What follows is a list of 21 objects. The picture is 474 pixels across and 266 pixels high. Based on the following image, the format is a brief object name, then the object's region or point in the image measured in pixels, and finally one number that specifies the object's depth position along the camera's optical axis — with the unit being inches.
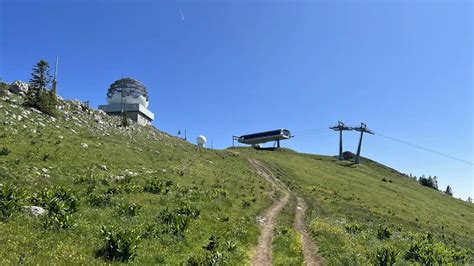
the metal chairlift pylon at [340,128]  5733.3
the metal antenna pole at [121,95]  3622.5
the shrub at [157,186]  1291.8
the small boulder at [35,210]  711.7
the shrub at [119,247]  588.4
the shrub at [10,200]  666.3
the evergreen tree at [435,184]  5371.1
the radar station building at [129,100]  3578.7
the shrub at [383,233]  1241.3
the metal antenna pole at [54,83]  2141.5
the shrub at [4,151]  1173.0
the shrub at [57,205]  659.4
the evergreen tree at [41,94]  1940.2
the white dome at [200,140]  4591.5
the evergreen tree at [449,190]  6823.8
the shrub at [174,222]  812.7
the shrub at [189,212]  1018.7
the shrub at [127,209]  897.5
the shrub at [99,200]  948.0
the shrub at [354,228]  1263.0
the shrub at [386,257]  810.0
